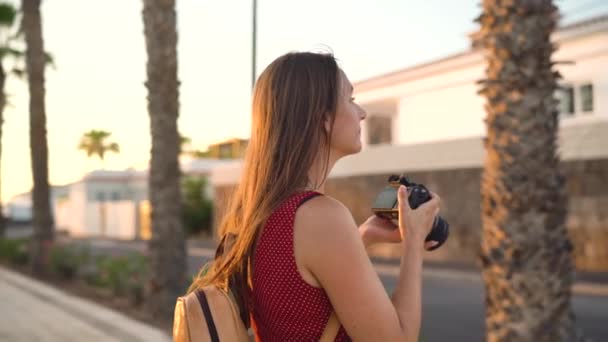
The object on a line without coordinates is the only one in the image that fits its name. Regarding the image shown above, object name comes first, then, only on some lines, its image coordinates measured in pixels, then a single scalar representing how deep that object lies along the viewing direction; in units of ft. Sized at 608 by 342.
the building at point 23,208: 248.69
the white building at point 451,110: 75.00
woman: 5.73
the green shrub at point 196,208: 138.92
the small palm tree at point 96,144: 272.51
